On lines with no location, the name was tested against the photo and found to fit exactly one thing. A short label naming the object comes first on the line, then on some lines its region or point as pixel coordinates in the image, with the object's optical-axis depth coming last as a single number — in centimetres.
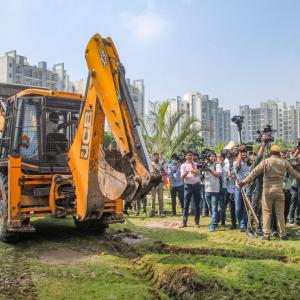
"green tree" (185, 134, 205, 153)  3182
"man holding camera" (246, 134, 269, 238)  660
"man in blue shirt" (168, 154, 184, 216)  987
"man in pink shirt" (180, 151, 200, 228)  777
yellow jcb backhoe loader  455
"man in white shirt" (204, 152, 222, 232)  736
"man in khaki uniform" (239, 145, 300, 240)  632
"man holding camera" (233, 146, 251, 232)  716
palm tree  1383
